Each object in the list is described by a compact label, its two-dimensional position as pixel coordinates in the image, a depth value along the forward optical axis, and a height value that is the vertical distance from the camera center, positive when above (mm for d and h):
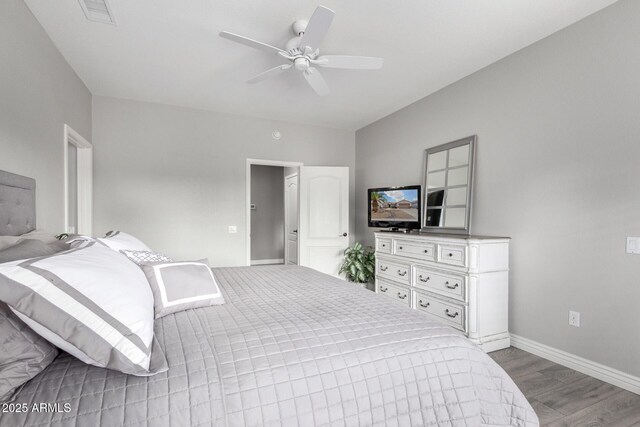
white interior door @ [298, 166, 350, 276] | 4719 -151
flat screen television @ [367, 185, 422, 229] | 3590 +35
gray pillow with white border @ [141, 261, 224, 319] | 1342 -368
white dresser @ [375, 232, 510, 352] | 2639 -673
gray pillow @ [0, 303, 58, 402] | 764 -388
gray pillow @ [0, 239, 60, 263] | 1056 -165
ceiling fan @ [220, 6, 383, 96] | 1999 +1142
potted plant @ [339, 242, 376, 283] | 4473 -812
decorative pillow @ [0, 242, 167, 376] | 771 -281
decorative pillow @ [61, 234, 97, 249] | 1286 -157
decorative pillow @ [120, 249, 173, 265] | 1675 -281
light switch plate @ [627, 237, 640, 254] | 2031 -223
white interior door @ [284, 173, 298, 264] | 6285 -193
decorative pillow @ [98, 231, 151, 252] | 1716 -206
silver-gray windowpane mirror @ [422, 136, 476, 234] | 3166 +266
